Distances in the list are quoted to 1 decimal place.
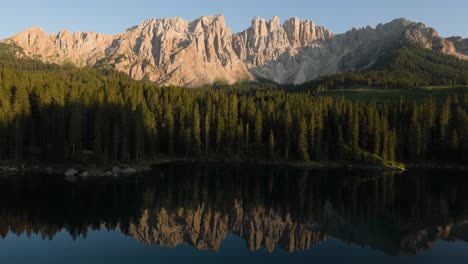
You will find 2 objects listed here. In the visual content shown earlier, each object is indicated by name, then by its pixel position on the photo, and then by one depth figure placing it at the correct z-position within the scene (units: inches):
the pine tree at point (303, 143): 4773.6
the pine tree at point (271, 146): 4928.6
